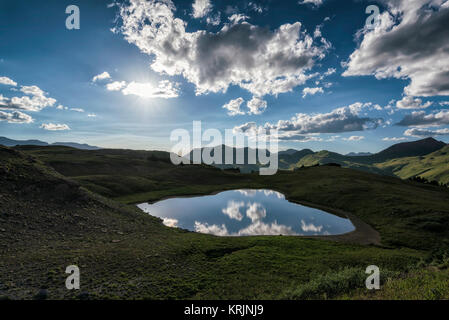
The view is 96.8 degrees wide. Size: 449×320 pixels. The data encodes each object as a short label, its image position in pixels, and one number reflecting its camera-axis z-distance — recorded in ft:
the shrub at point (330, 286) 46.26
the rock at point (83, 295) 45.48
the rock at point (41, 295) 44.49
